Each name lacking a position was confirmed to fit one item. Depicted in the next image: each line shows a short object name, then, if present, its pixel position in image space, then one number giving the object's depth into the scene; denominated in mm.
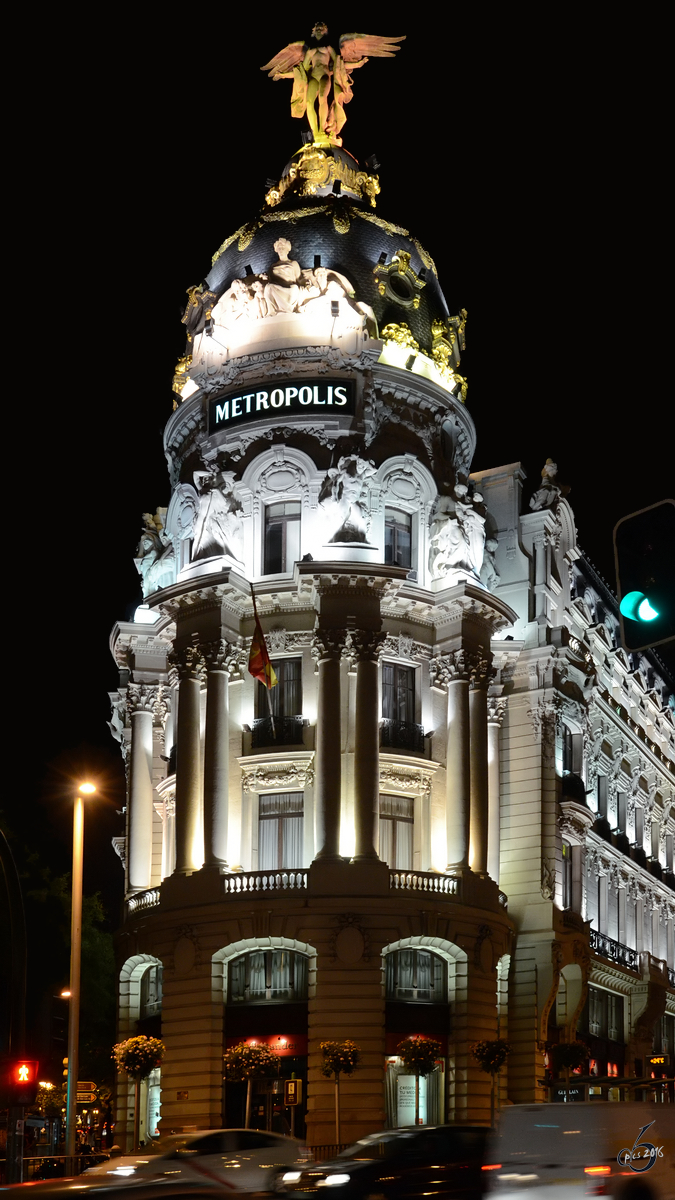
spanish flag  49344
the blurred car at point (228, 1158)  26859
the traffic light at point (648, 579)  10484
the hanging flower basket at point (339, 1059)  44781
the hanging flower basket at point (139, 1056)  47531
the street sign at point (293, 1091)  46625
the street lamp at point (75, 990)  35406
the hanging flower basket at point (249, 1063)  45344
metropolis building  48094
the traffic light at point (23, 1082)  21173
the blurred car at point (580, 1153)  23359
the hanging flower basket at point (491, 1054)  47750
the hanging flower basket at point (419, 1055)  46031
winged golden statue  62219
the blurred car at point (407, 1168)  23094
